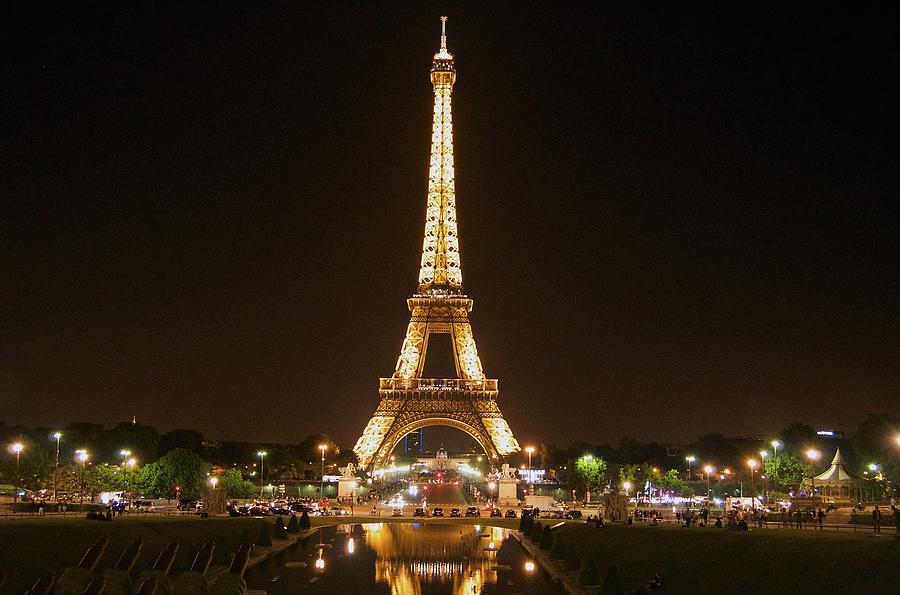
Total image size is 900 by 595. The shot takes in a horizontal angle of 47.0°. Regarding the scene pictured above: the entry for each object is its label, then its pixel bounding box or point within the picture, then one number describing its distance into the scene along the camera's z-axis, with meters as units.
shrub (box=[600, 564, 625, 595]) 31.92
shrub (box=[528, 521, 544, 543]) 54.44
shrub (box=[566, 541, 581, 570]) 43.94
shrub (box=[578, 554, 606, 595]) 38.72
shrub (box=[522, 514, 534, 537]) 59.01
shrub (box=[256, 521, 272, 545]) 51.53
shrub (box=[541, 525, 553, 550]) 50.62
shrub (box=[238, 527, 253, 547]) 47.87
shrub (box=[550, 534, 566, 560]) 46.59
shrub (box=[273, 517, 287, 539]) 55.40
